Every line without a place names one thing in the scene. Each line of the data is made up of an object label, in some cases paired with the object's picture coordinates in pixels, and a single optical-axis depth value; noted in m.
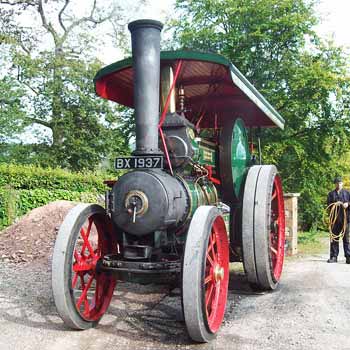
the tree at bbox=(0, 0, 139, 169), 16.69
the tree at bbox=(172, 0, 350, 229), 10.47
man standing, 7.05
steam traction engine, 3.37
